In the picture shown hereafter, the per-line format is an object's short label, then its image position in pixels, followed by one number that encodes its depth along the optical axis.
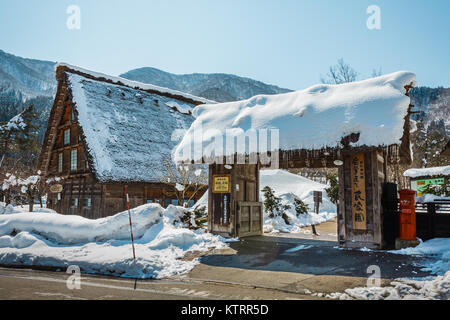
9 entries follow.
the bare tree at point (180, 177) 18.42
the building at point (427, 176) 23.50
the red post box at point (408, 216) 8.25
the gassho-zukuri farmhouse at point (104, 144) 17.38
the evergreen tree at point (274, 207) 16.89
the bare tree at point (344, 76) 28.39
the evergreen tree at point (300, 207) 19.27
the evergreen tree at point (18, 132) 23.64
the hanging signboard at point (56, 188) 20.59
